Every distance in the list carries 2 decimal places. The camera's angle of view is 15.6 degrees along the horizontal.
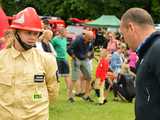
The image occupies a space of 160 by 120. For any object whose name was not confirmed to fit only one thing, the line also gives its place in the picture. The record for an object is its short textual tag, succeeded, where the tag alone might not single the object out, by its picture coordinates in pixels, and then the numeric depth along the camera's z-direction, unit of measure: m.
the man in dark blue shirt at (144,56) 4.21
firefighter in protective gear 5.36
